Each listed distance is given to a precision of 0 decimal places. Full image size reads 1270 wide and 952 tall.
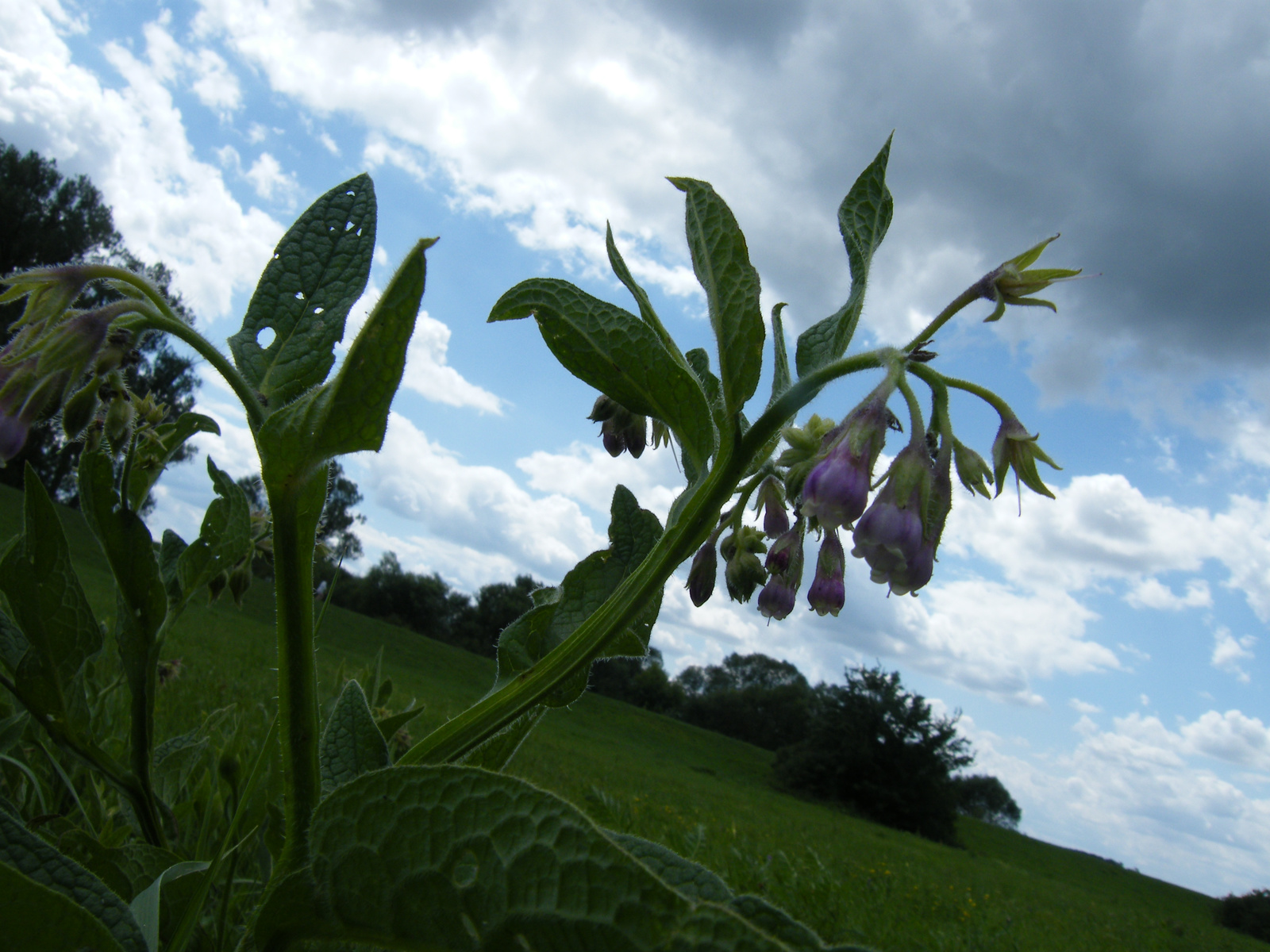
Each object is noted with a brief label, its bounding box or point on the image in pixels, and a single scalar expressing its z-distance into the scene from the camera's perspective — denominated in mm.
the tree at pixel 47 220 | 25922
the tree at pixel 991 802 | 63656
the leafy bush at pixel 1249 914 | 25594
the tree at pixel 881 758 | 35688
